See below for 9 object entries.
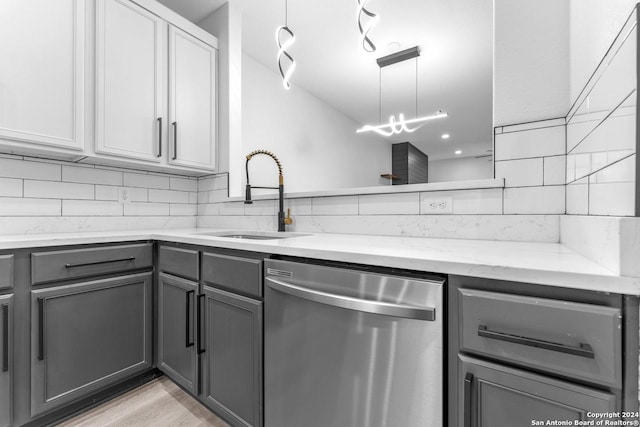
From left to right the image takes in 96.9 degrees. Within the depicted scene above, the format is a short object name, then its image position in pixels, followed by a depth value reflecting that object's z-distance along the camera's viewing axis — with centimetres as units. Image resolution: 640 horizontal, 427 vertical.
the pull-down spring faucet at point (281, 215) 181
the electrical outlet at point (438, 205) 134
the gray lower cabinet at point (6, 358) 119
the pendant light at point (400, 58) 306
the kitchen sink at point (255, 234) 176
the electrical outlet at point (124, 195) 208
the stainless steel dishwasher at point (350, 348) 74
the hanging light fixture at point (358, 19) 147
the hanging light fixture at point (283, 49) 176
